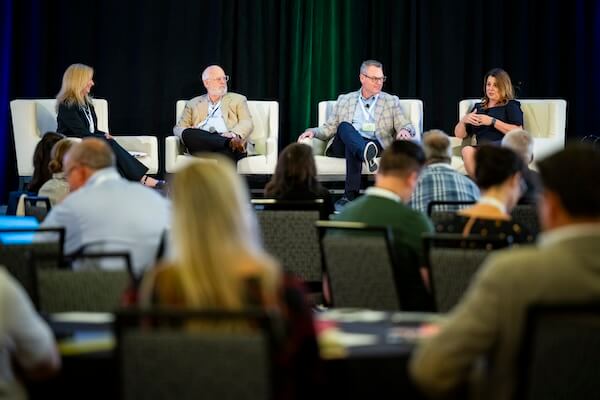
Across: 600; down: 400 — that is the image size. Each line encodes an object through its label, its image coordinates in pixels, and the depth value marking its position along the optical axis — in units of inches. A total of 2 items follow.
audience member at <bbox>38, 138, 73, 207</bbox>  386.6
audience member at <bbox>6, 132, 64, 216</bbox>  408.4
